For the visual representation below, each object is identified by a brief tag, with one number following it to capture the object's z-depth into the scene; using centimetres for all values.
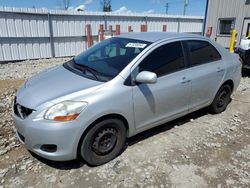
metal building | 1058
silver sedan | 235
